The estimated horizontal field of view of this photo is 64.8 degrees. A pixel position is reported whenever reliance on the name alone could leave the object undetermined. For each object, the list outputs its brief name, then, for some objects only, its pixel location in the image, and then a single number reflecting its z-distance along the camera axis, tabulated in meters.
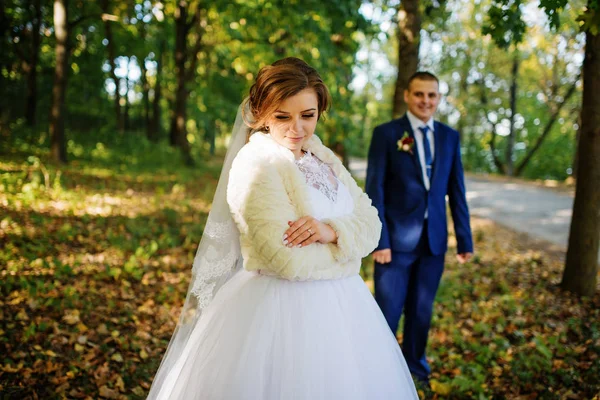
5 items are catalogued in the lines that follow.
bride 2.12
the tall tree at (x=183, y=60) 16.41
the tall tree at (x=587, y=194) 5.43
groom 3.76
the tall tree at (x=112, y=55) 16.84
